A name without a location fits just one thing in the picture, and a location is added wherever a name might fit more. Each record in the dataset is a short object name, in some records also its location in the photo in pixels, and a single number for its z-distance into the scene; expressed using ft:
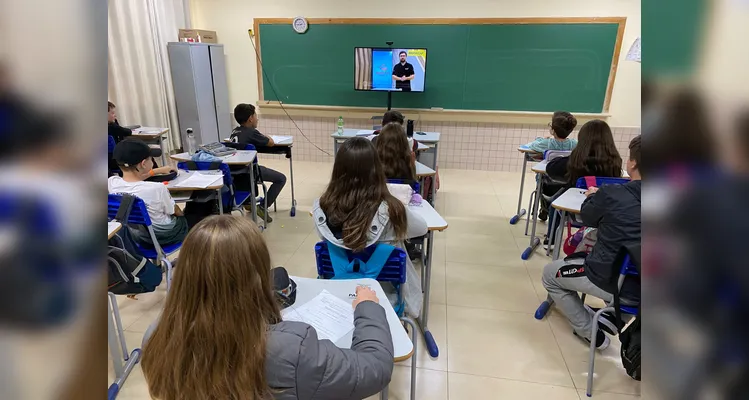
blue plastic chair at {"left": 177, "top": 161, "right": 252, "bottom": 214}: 10.02
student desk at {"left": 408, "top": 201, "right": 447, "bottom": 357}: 6.99
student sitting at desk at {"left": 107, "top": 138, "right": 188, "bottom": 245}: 7.60
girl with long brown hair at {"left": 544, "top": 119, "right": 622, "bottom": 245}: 8.96
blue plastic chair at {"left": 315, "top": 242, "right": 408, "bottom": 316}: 5.57
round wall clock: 18.40
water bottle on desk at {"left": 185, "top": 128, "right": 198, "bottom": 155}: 11.65
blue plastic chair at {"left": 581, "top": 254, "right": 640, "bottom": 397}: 5.49
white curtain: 15.49
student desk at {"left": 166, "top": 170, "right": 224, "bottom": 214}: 8.70
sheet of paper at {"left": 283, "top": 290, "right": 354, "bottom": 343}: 4.09
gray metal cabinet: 17.67
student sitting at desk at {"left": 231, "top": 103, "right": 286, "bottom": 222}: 12.85
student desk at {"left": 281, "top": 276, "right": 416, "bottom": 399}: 3.95
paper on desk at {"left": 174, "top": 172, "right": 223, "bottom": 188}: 8.79
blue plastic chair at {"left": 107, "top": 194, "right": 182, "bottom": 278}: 6.63
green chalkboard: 17.24
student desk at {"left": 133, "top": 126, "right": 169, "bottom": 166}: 14.60
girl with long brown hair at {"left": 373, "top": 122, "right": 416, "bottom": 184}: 8.84
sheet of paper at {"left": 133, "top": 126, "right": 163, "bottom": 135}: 14.73
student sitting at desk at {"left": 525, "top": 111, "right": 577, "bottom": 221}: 11.43
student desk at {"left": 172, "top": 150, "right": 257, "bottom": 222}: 10.75
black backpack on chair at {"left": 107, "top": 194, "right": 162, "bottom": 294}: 5.78
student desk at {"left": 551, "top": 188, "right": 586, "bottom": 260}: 7.86
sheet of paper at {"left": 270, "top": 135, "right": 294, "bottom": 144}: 13.53
